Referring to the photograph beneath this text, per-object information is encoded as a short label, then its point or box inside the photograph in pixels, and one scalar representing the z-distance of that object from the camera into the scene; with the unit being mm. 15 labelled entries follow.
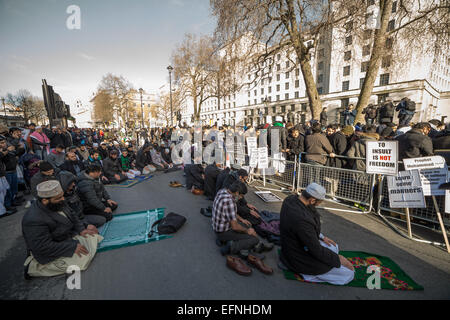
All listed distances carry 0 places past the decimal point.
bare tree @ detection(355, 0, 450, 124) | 8664
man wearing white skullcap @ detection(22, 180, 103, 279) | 2621
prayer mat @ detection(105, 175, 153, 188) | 7562
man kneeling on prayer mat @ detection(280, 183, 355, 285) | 2518
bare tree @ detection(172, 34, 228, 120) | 26125
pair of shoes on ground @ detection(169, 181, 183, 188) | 7410
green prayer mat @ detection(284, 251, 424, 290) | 2615
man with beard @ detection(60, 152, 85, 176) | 6285
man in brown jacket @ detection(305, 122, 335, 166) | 6027
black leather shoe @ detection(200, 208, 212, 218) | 4820
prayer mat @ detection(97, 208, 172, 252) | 3634
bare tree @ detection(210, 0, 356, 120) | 9039
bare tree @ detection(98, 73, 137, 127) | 39781
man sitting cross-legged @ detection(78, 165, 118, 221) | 4477
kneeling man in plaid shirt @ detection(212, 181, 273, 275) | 3234
